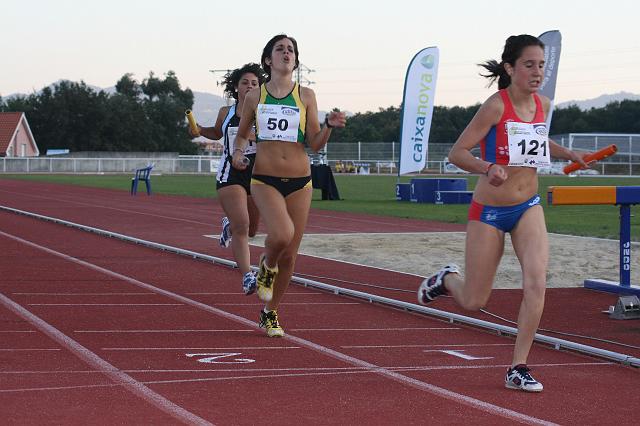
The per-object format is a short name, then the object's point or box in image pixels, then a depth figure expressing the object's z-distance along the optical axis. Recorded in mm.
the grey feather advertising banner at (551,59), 22688
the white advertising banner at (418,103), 30750
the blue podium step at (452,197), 31438
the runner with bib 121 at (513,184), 6418
